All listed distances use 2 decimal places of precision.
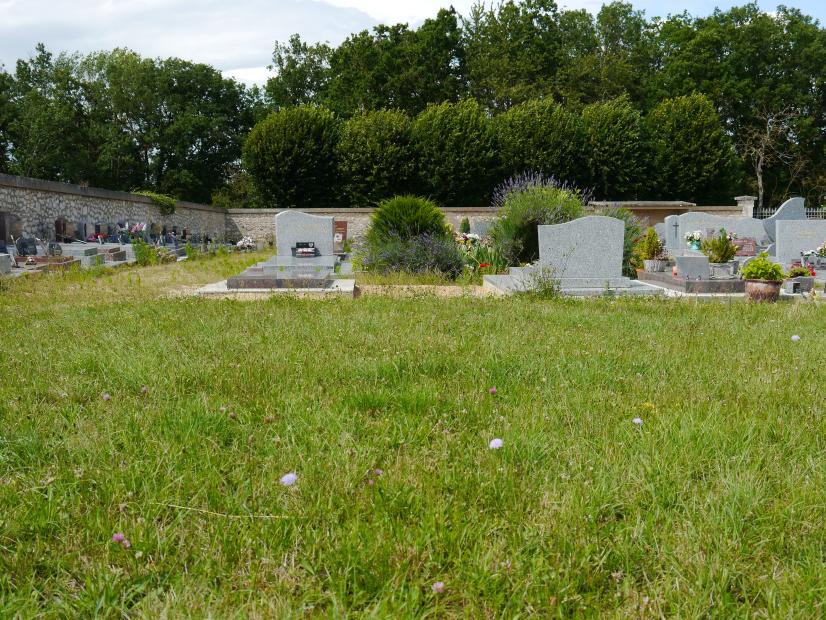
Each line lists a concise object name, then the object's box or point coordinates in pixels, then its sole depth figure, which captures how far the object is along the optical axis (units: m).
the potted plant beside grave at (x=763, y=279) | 9.34
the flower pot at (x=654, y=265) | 12.70
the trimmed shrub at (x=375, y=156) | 29.14
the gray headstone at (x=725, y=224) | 16.09
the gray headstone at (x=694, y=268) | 11.18
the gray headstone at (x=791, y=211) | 19.22
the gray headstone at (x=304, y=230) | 14.68
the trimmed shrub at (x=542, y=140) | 29.72
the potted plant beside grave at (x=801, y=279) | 10.52
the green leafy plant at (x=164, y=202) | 24.38
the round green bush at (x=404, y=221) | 13.59
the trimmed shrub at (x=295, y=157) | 28.97
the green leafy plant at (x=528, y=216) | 13.40
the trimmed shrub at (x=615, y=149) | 30.00
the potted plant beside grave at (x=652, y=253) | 12.73
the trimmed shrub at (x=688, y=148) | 31.38
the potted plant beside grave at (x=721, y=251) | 11.91
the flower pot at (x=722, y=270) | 11.29
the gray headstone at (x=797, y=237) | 12.68
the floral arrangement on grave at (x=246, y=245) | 25.07
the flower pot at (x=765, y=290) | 9.33
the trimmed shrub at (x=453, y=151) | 29.38
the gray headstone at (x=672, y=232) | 17.42
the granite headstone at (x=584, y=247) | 10.61
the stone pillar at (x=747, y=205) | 29.73
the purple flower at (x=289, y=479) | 2.44
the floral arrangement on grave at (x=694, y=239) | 13.44
